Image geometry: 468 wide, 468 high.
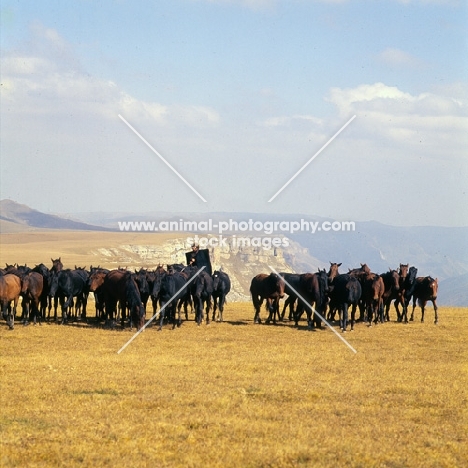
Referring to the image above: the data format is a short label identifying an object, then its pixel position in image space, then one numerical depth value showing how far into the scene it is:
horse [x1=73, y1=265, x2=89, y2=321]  29.97
